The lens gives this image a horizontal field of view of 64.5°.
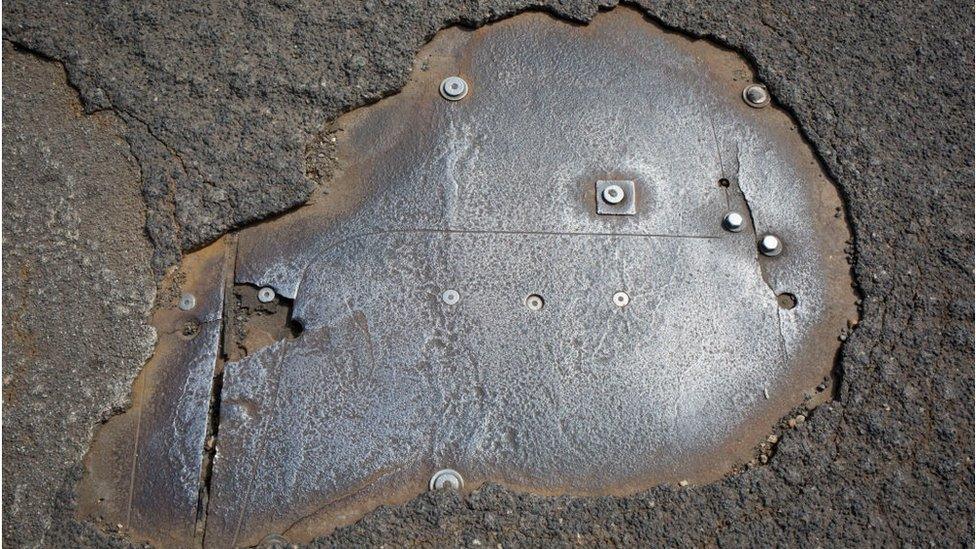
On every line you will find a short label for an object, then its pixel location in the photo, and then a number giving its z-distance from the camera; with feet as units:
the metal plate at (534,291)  5.83
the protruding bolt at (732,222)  6.29
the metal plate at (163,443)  5.74
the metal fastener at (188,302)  6.21
